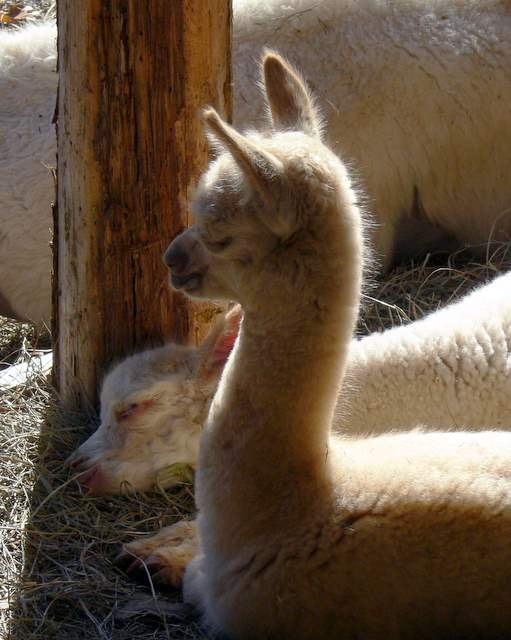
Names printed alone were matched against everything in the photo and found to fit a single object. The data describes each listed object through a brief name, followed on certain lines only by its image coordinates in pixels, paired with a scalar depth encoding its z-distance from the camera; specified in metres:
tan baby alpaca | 4.89
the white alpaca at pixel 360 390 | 6.97
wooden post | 7.04
